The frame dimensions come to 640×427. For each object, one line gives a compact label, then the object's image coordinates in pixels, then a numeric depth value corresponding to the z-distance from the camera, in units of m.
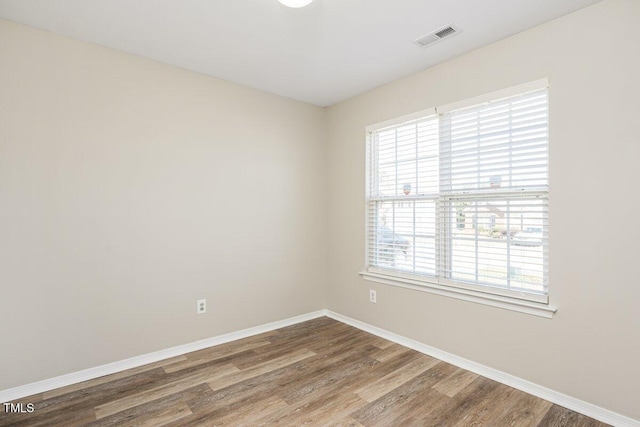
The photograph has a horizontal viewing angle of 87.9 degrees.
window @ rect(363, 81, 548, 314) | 2.35
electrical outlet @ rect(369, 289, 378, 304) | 3.46
